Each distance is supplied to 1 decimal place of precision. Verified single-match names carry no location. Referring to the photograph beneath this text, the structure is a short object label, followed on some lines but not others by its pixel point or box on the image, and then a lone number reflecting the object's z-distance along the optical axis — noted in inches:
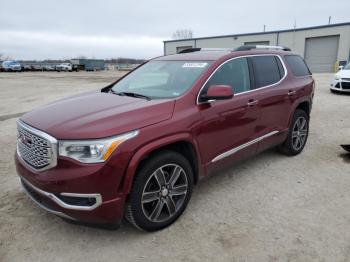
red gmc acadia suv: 101.0
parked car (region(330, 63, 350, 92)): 456.7
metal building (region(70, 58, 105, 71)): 2165.4
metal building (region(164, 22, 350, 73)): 1184.2
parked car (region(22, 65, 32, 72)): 2004.1
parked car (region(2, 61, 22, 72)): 1835.5
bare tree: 3203.2
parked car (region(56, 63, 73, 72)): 1983.3
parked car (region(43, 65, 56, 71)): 2114.9
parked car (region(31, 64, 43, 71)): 2072.2
